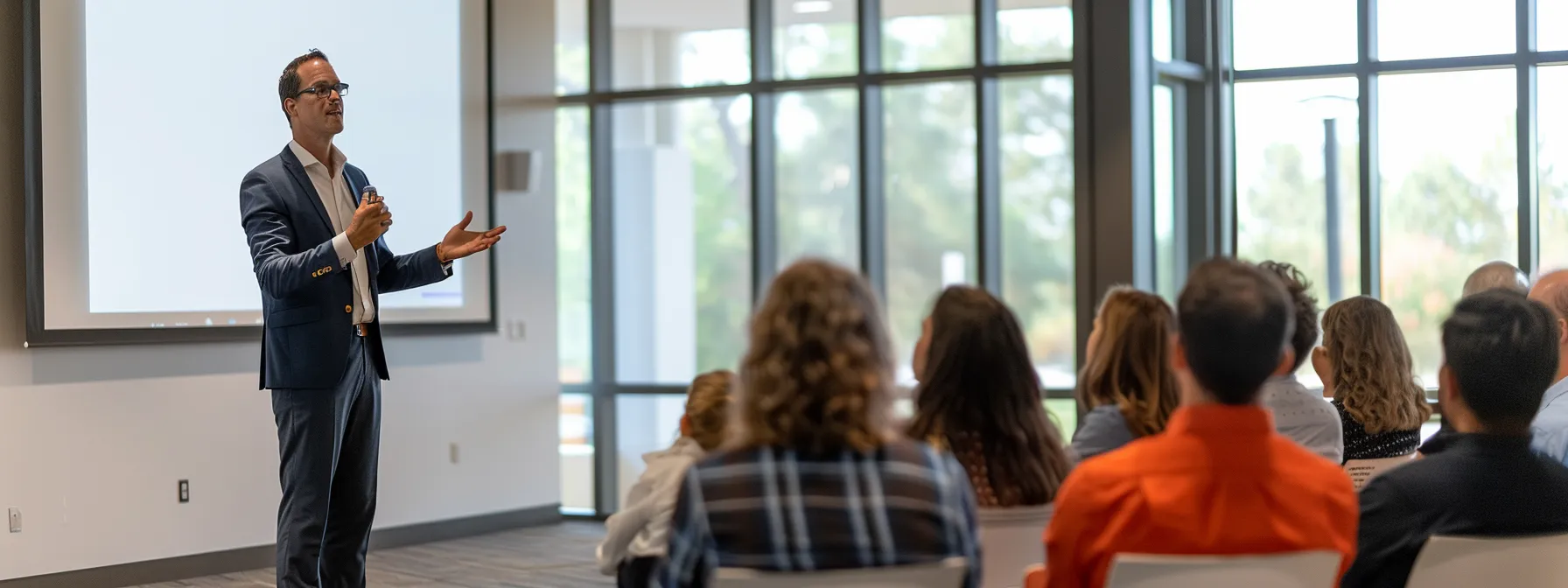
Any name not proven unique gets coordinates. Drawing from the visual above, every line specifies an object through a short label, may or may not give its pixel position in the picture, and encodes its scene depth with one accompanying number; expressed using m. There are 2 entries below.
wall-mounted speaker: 7.05
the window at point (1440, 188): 6.96
